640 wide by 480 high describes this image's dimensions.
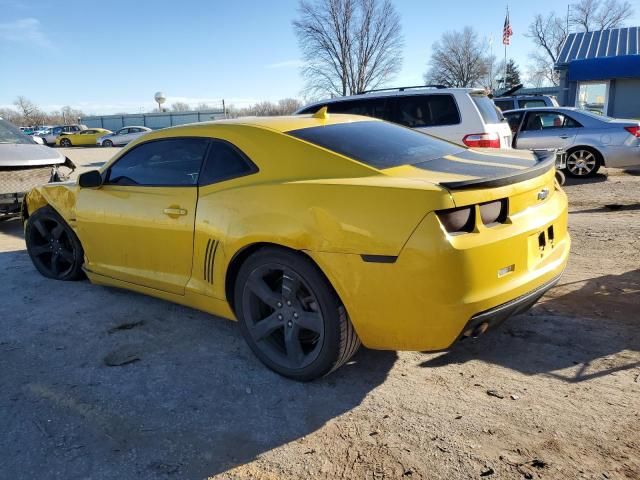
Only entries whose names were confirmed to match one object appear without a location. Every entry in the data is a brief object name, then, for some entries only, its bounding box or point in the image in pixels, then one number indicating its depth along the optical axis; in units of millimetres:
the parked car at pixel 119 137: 35031
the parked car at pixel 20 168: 7395
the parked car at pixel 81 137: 37969
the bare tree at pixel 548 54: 63344
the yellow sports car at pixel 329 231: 2465
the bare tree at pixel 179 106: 86062
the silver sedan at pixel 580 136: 9922
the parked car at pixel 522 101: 13758
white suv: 7691
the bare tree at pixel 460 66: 57500
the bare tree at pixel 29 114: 78125
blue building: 23344
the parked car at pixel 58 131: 39806
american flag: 39125
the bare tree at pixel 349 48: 41438
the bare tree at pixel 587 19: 57125
